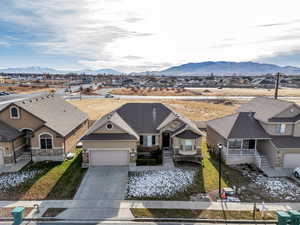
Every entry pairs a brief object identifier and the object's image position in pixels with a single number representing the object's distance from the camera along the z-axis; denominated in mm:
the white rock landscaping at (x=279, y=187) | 17375
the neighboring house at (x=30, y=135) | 22141
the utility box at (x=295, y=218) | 12911
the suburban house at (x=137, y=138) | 21750
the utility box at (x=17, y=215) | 13560
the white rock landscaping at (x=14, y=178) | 18422
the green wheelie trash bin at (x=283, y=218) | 13047
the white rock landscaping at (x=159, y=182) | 17453
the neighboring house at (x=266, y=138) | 21750
